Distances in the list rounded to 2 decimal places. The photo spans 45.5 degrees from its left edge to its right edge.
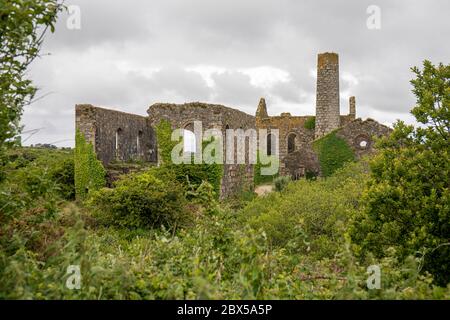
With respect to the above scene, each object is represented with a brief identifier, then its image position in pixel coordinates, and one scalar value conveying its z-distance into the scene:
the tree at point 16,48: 5.56
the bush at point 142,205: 17.78
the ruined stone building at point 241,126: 22.72
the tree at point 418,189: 8.68
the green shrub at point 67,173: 24.59
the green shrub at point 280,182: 26.80
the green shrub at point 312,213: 15.20
